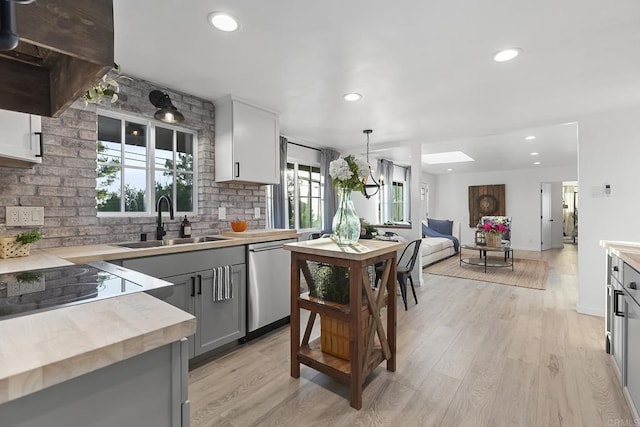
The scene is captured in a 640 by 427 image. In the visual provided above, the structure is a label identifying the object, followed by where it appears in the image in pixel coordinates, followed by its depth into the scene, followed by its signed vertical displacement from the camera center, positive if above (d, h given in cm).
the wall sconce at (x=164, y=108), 254 +87
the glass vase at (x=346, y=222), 211 -8
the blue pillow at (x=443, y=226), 835 -44
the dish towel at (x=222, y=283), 240 -58
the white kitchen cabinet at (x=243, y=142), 301 +71
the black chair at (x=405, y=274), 371 -79
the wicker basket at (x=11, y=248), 166 -20
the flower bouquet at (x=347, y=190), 211 +15
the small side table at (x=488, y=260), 586 -106
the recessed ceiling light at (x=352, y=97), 297 +115
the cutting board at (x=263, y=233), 284 -22
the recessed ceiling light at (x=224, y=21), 175 +113
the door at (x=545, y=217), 851 -20
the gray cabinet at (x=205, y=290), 212 -61
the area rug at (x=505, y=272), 496 -115
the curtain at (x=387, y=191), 723 +47
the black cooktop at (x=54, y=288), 90 -27
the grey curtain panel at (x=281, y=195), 429 +22
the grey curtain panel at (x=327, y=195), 527 +28
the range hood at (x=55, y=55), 72 +46
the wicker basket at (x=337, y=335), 202 -86
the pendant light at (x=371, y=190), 651 +46
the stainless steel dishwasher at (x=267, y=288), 272 -73
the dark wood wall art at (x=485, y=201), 903 +27
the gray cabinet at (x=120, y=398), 59 -41
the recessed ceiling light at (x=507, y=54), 212 +112
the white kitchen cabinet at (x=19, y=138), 155 +40
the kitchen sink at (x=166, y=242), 240 -26
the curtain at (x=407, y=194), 845 +46
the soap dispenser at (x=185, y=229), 276 -16
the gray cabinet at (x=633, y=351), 158 -78
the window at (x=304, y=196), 489 +25
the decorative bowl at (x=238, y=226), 300 -15
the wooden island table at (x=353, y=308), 183 -64
